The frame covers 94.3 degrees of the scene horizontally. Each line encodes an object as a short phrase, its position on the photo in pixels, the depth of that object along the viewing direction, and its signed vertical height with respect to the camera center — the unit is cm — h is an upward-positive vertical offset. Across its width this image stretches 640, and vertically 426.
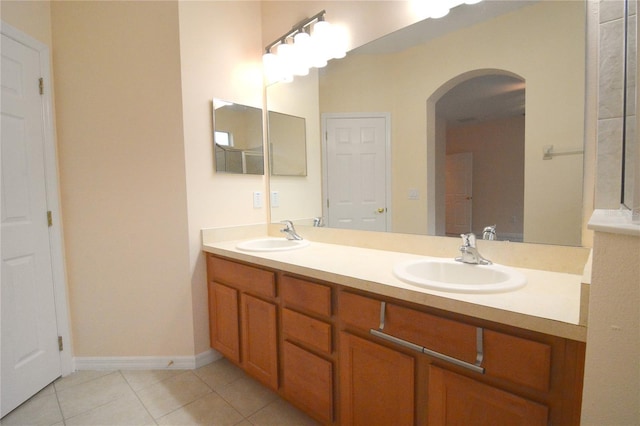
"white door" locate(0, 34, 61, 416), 155 -23
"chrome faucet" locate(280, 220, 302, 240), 198 -24
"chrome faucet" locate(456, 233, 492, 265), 121 -25
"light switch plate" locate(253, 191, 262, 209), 219 -3
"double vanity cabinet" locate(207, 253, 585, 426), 75 -54
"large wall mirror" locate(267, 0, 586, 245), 111 +32
